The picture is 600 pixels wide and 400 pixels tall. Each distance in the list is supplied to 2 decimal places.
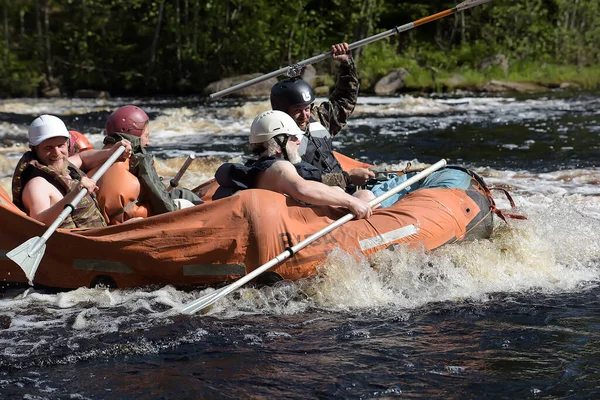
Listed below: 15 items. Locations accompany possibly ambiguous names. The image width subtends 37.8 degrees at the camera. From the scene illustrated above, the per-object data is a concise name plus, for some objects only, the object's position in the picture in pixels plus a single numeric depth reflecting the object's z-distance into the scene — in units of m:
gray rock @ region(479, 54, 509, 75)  27.98
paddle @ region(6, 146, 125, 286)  5.35
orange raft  5.53
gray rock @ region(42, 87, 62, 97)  28.97
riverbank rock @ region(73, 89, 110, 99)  27.23
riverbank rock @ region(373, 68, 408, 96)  26.11
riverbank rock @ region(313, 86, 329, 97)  25.56
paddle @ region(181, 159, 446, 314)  5.24
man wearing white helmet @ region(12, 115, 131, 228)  5.60
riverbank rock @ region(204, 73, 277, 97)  25.53
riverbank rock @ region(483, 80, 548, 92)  25.78
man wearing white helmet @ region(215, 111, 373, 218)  5.63
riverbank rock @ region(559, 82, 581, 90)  26.33
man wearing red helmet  5.97
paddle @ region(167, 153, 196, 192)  6.79
